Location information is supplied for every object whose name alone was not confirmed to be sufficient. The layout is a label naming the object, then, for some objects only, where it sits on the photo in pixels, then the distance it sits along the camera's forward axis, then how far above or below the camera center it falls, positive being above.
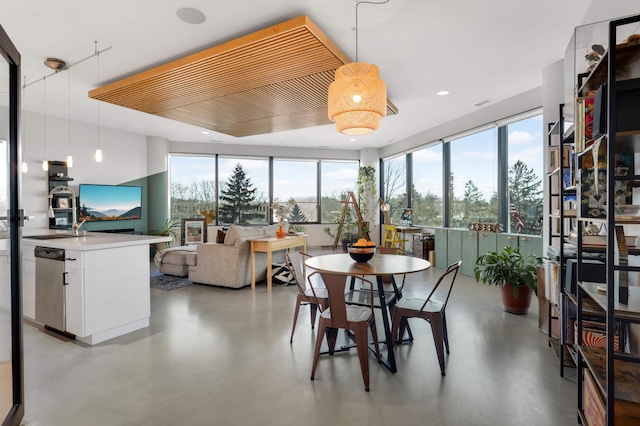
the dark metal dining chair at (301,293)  3.02 -0.77
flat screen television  6.79 +0.20
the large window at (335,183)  9.79 +0.81
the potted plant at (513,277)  3.76 -0.75
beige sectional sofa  4.98 -0.75
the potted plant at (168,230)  8.00 -0.44
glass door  1.86 -0.09
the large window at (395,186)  8.54 +0.65
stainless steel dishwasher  3.07 -0.69
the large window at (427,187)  7.23 +0.52
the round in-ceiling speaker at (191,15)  2.85 +1.69
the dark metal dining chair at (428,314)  2.51 -0.79
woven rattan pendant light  2.74 +0.93
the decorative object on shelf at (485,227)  5.46 -0.28
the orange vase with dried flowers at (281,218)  5.59 -0.12
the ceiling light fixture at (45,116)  4.66 +1.74
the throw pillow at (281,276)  5.27 -1.01
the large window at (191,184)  8.65 +0.70
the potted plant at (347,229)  9.08 -0.49
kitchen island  2.96 -0.66
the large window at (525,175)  4.97 +0.53
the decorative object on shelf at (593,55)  1.93 +0.92
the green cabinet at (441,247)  6.61 -0.73
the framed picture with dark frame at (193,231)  8.30 -0.48
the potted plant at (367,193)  9.28 +0.49
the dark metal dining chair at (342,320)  2.30 -0.77
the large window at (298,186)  9.45 +0.71
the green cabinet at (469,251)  5.81 -0.71
